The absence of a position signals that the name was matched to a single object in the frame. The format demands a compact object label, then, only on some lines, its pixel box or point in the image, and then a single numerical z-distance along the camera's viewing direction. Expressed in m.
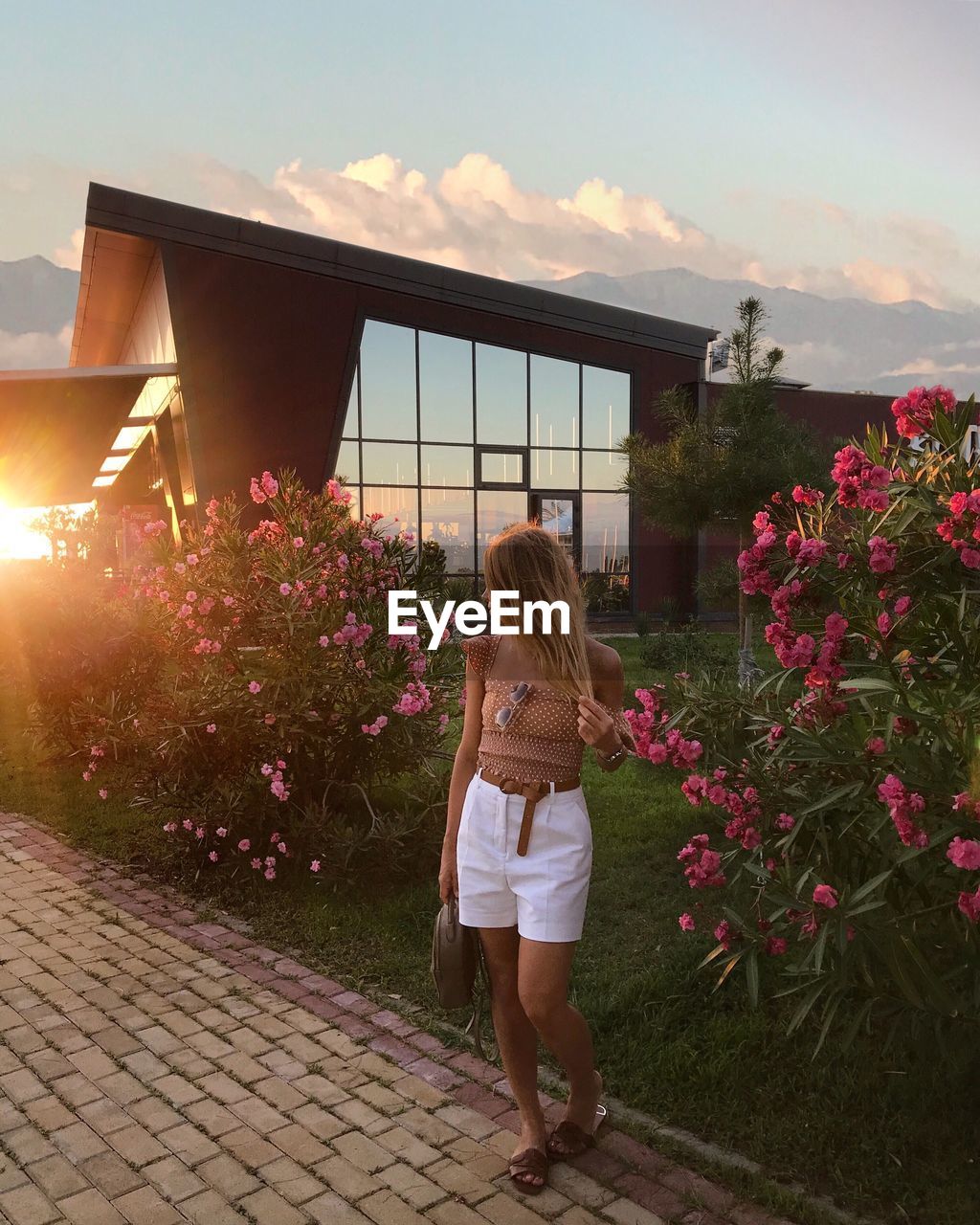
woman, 2.84
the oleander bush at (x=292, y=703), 5.75
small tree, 12.95
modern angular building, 18.20
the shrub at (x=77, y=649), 8.05
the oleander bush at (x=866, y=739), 2.69
